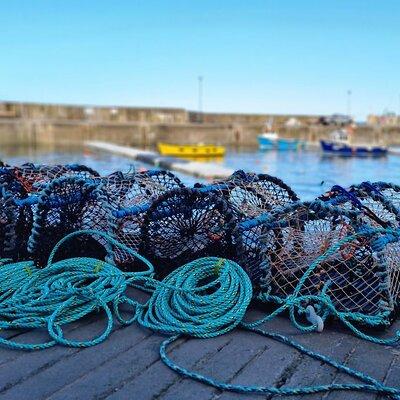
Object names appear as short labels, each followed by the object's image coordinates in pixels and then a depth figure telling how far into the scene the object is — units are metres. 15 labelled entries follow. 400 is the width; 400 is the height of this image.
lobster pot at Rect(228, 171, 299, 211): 3.84
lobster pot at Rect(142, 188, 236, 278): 3.27
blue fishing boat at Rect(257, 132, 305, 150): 46.02
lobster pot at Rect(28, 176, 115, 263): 3.38
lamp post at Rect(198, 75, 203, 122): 56.72
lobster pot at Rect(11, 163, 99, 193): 3.88
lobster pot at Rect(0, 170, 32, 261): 3.52
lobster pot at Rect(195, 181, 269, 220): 3.42
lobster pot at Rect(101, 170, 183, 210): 3.77
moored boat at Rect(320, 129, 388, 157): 37.06
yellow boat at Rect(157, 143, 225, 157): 30.81
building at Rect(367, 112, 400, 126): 64.28
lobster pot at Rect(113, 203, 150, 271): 3.46
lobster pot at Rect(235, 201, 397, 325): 2.76
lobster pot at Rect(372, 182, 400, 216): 3.59
